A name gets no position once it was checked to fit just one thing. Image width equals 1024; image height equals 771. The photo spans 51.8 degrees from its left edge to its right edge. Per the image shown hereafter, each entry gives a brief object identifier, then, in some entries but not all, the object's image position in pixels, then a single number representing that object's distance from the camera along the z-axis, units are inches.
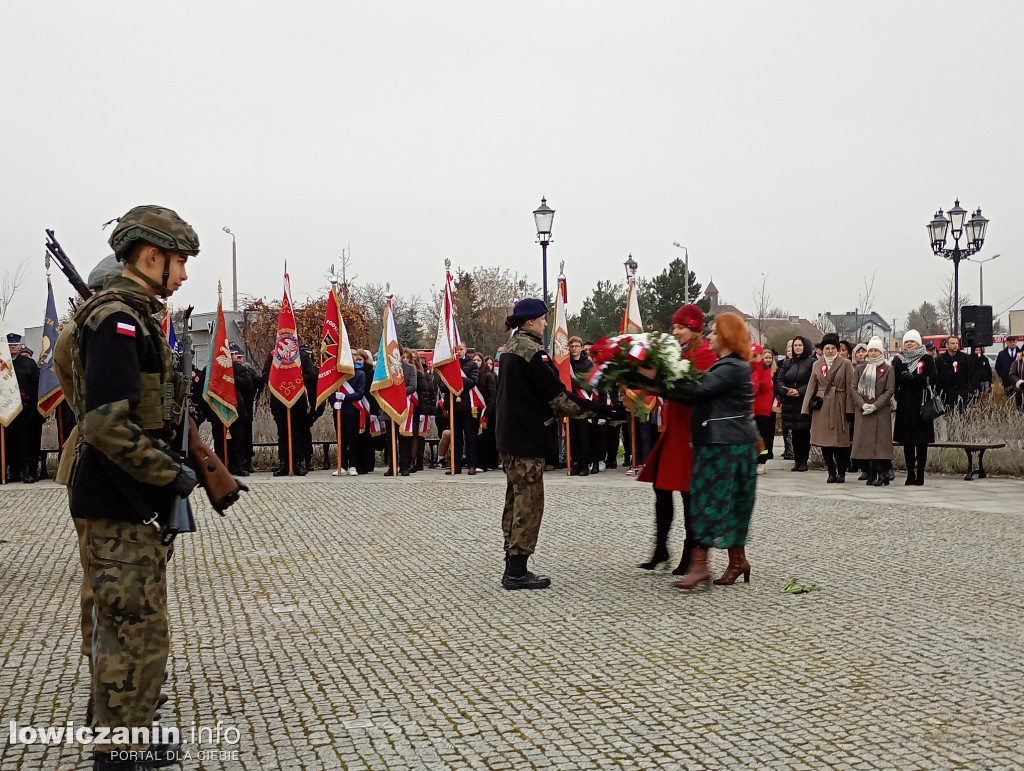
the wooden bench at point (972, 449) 579.5
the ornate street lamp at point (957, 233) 916.0
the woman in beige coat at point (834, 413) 582.2
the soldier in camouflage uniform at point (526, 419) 302.0
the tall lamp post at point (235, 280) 1685.5
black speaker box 860.6
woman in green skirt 295.3
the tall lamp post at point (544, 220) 872.9
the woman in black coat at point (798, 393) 647.8
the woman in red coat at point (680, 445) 311.1
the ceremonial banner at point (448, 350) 668.1
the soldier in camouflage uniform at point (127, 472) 152.9
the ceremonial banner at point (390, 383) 668.7
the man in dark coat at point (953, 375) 708.0
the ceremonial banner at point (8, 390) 662.5
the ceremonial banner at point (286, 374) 684.3
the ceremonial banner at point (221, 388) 671.1
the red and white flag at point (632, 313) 690.2
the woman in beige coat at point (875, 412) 554.3
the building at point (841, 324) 2247.8
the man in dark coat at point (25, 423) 676.7
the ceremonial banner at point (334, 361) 679.7
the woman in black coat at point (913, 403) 552.7
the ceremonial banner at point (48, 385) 666.8
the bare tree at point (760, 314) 1626.5
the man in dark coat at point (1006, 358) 831.7
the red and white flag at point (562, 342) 661.9
